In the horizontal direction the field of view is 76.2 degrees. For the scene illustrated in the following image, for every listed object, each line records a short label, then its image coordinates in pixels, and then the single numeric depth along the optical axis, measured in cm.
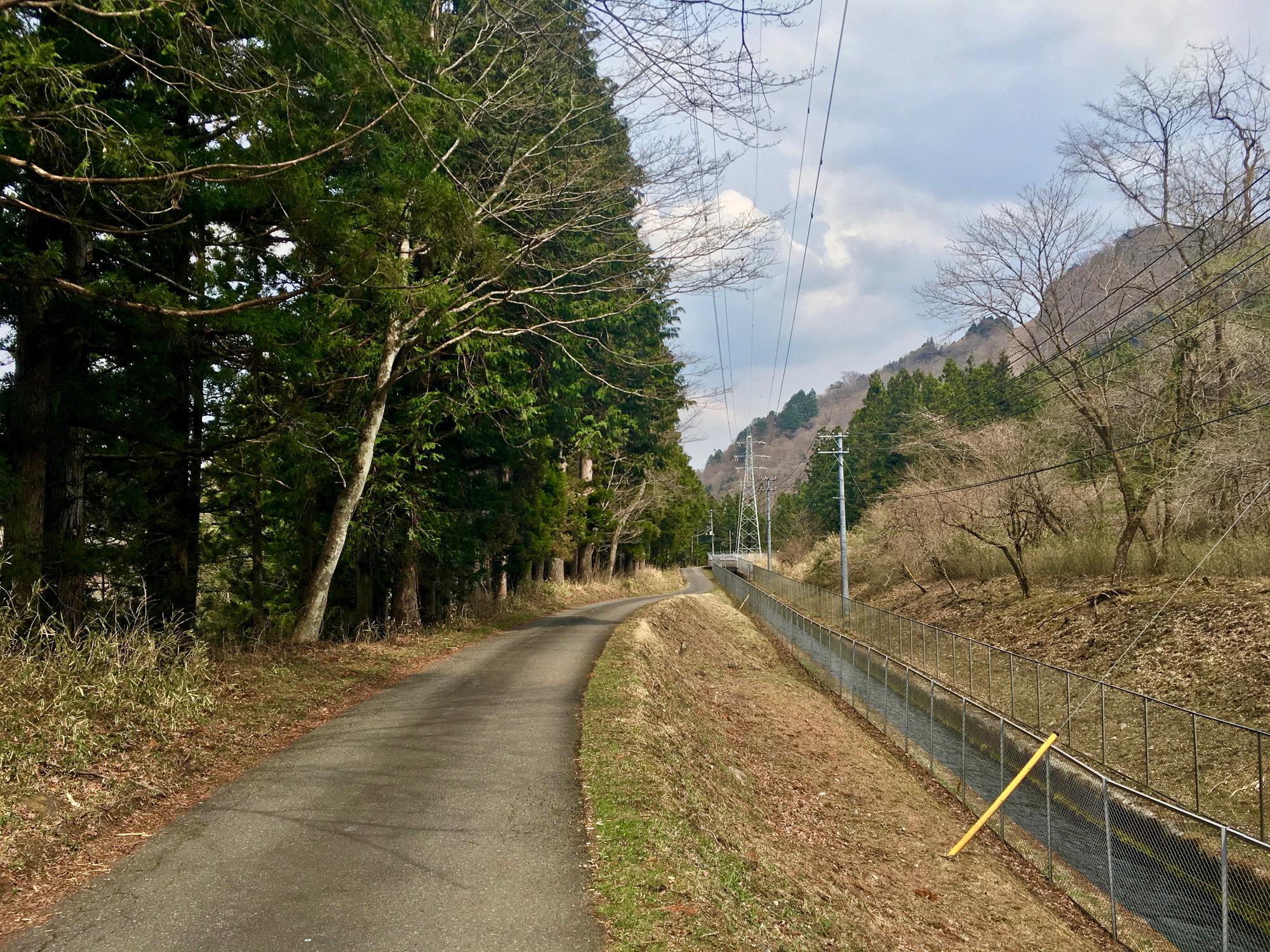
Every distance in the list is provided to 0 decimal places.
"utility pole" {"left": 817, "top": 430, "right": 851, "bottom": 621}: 3848
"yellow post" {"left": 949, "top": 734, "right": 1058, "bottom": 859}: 1168
